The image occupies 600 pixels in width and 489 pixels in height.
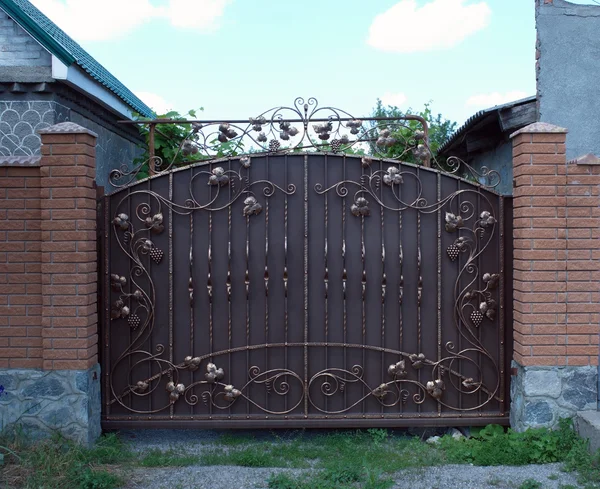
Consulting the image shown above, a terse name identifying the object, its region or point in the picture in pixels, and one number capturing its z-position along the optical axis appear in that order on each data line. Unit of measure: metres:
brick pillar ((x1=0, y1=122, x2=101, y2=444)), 4.15
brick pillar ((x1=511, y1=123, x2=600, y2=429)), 4.14
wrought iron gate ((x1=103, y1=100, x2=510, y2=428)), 4.43
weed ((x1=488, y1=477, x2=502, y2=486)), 3.64
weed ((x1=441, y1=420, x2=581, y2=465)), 3.96
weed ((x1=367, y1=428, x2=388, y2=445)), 4.38
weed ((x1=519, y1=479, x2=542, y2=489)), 3.53
